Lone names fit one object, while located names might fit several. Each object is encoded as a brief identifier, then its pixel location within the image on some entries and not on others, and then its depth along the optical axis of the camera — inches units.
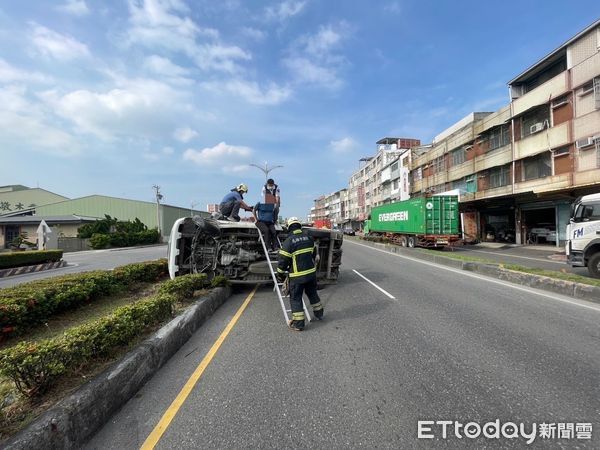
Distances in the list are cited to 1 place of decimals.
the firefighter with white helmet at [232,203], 347.6
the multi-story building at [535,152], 770.8
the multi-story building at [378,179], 2130.9
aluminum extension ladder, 220.2
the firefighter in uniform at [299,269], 214.1
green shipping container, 881.5
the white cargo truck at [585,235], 381.7
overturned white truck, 303.6
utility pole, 1859.0
